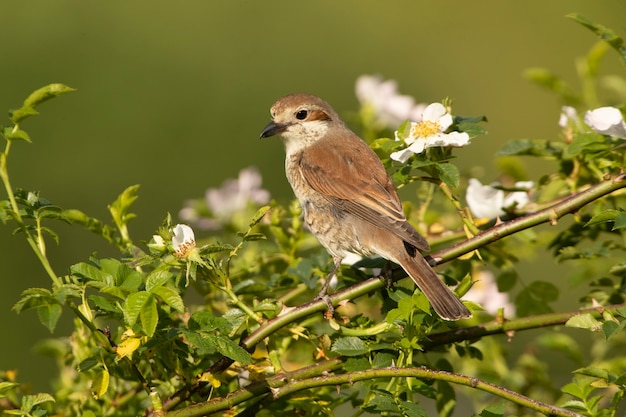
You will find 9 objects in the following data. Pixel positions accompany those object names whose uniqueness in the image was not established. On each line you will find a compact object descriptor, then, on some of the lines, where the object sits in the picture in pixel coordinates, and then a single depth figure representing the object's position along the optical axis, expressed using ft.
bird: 17.69
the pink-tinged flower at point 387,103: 20.26
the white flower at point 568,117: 16.26
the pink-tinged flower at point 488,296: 19.22
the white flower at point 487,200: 16.51
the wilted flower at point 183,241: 13.00
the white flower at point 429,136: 14.64
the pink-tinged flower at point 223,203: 19.22
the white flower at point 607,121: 13.97
